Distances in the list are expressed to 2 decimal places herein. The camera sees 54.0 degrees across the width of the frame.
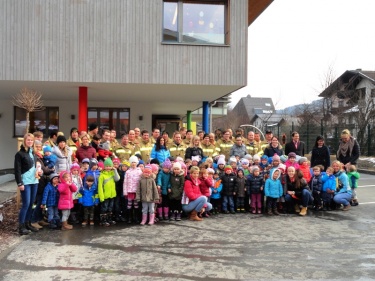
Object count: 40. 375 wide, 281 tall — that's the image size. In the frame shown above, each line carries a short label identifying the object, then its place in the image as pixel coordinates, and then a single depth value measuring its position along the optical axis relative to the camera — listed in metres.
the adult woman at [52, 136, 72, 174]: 7.65
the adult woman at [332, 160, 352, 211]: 9.44
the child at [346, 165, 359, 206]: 10.15
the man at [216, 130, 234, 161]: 10.16
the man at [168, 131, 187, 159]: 9.52
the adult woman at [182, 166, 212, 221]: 8.13
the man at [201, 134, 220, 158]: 9.77
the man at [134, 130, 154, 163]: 9.32
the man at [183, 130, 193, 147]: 9.89
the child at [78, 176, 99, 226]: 7.59
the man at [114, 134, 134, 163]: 8.95
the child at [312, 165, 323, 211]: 9.39
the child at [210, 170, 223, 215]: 8.71
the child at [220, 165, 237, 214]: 8.82
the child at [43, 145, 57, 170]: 7.54
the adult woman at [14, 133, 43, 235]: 6.59
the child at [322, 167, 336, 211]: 9.37
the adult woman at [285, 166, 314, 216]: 8.89
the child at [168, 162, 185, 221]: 8.14
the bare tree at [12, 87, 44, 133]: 11.60
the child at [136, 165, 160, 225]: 7.72
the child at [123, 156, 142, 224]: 7.77
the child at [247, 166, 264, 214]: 8.88
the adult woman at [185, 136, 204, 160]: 9.28
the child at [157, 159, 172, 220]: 8.17
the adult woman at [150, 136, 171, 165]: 8.99
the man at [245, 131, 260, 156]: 10.16
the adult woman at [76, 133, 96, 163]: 8.15
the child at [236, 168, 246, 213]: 8.86
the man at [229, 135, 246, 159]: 9.74
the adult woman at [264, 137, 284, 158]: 9.87
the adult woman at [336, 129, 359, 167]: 10.35
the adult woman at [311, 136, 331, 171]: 10.23
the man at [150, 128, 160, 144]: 9.87
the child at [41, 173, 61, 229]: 7.28
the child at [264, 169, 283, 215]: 8.77
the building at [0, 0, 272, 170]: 11.12
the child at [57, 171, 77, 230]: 7.22
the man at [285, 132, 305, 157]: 10.17
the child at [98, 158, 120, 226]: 7.65
